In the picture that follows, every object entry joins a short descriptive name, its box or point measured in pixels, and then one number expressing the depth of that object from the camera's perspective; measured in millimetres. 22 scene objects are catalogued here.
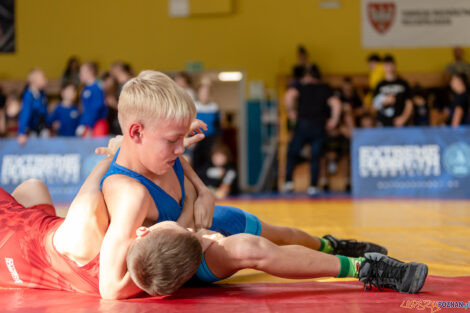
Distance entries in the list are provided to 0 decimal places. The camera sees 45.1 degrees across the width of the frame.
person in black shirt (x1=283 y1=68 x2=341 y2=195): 8891
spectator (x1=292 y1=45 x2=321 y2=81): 11289
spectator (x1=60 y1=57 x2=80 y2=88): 12094
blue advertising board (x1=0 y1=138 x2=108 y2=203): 8039
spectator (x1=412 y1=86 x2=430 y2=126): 9898
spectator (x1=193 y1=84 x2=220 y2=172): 8547
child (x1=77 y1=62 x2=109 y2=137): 8547
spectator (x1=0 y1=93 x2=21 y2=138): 10109
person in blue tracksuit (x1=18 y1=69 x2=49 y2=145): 8367
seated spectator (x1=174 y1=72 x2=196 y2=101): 8438
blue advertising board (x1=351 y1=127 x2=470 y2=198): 7730
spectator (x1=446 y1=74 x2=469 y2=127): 8688
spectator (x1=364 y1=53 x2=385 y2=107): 9740
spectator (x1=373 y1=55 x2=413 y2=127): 8648
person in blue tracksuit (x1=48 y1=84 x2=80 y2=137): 9477
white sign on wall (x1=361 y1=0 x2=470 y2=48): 12133
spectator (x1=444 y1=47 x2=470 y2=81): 11711
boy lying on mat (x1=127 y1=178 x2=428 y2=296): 2035
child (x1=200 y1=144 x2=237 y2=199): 8430
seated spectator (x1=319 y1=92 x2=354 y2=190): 10516
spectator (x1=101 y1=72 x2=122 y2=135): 9242
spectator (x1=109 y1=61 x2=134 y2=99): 8031
